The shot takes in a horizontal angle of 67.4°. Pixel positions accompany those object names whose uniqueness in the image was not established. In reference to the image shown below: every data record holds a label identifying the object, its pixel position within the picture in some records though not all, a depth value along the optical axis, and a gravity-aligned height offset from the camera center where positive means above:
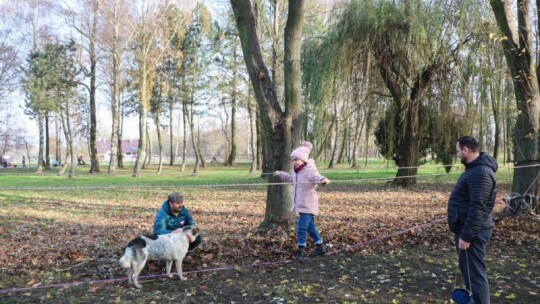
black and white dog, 4.81 -1.11
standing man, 3.60 -0.49
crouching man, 5.44 -0.82
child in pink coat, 5.71 -0.55
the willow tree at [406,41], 12.22 +3.72
